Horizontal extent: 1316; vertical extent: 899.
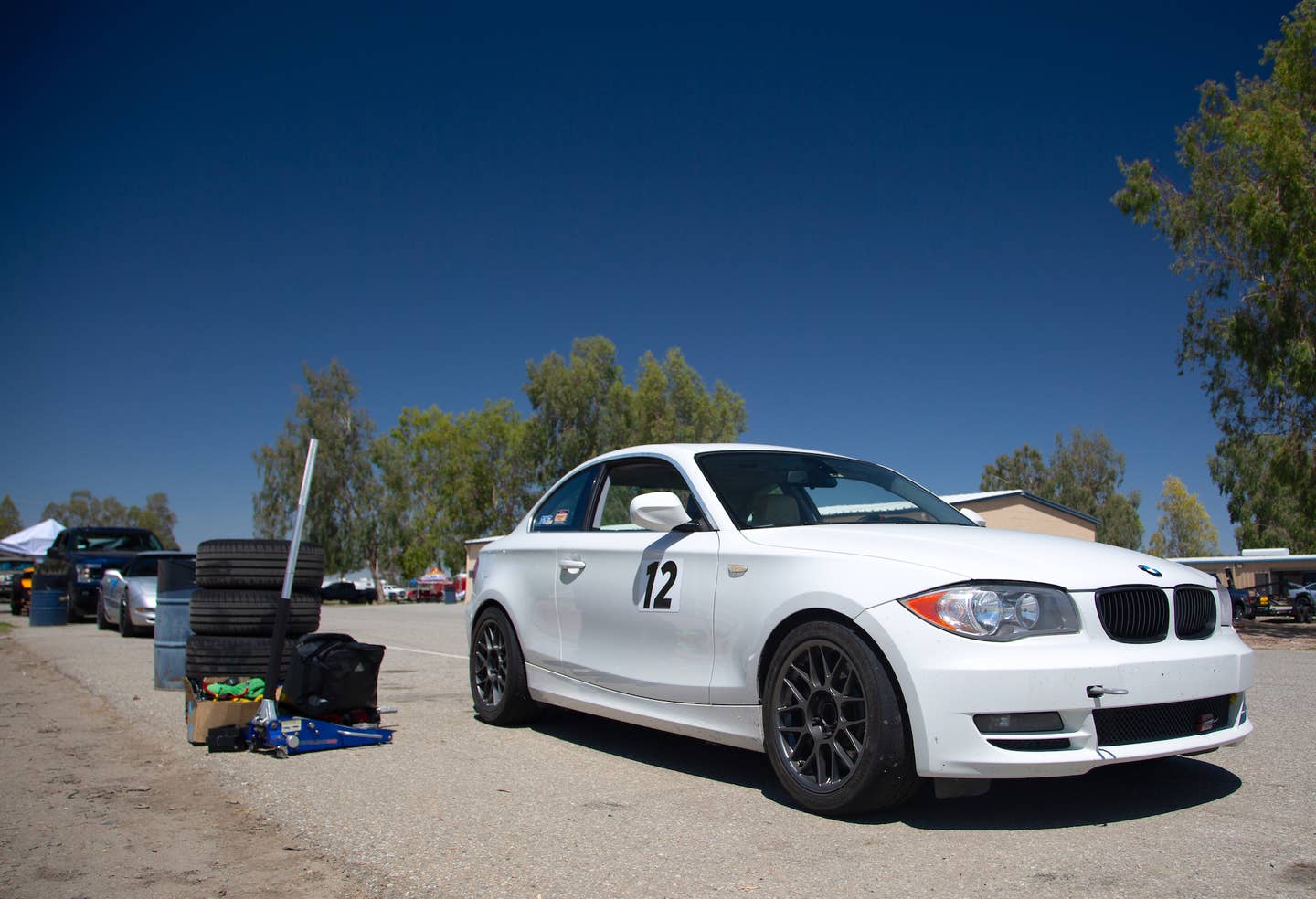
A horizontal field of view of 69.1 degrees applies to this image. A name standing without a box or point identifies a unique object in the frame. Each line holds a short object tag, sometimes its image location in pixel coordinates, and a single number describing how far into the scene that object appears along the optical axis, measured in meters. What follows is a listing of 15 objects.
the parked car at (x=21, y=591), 27.06
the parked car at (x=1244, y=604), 31.14
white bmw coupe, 3.52
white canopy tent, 40.38
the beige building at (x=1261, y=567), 45.06
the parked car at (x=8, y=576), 34.50
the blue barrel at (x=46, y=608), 19.92
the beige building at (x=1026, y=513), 39.66
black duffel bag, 5.96
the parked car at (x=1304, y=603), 31.72
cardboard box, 5.87
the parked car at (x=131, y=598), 15.20
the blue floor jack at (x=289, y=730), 5.54
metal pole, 5.63
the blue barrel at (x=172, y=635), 8.45
